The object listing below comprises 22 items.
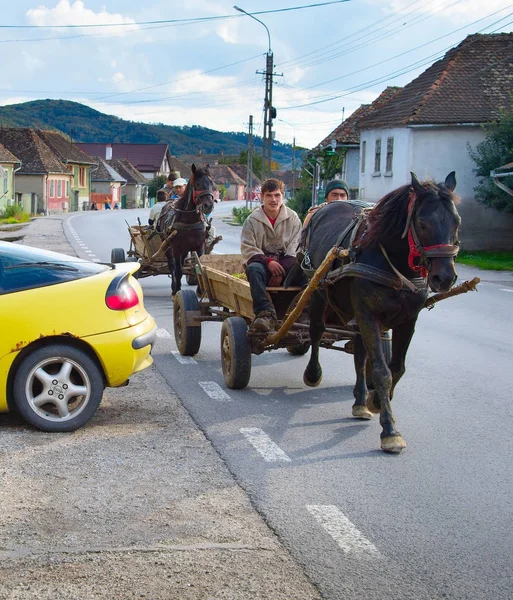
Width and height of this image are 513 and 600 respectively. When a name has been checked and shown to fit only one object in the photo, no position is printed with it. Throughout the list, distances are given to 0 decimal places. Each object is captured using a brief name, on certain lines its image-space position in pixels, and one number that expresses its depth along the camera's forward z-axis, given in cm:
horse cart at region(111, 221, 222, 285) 1642
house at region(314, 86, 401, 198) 5251
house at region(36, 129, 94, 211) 10562
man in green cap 1019
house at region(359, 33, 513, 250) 3669
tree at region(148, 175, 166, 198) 13000
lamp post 5212
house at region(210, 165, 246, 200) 17975
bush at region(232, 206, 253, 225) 6072
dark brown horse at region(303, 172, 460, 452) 664
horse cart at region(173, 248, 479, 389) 785
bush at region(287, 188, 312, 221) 5267
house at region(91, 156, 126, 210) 12038
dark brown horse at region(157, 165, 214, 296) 1480
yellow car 719
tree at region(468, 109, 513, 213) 3200
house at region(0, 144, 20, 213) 7550
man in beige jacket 927
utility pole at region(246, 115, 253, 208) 6631
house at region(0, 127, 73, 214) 9238
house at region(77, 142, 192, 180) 15545
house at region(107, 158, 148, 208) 13512
